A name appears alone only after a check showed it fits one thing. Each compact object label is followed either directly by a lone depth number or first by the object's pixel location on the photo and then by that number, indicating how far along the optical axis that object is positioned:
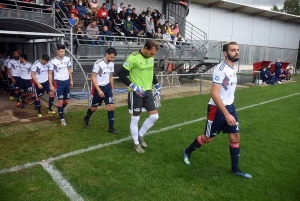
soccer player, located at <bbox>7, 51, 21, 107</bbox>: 9.09
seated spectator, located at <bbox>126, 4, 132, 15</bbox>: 15.31
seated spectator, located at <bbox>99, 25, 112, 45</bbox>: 12.11
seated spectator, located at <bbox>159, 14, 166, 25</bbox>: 16.67
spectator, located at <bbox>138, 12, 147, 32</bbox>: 15.72
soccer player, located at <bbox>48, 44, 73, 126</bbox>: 6.39
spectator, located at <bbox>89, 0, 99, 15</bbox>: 14.25
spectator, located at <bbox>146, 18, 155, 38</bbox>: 15.26
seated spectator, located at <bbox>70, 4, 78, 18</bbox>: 12.48
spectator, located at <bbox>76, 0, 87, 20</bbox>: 13.13
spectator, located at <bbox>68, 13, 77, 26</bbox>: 11.84
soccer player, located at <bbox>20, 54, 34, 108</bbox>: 8.24
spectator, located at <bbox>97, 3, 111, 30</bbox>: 13.52
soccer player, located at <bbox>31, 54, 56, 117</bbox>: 7.32
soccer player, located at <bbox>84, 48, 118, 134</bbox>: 5.66
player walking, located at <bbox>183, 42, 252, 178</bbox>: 3.64
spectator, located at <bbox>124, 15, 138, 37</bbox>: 14.42
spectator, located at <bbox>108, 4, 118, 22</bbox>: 14.43
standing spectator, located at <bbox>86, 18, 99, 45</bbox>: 11.76
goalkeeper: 4.47
